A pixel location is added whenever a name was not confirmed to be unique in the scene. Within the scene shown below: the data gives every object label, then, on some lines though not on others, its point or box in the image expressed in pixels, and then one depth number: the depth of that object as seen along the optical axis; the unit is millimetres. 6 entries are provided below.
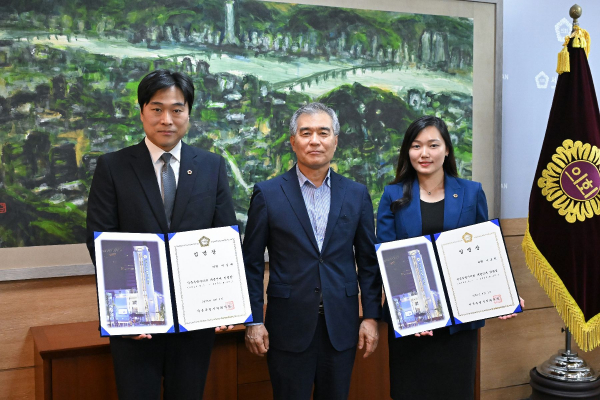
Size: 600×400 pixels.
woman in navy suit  2012
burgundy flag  2750
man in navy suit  1855
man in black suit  1721
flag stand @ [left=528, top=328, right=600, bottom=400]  2881
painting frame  3061
